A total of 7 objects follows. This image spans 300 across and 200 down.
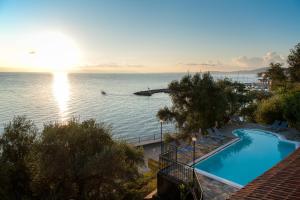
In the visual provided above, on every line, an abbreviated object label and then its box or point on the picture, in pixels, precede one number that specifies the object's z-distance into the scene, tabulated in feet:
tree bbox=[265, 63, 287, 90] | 104.06
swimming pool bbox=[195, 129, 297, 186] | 40.81
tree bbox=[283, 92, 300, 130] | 62.34
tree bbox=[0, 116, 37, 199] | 31.45
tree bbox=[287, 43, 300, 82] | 96.11
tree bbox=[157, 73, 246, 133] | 62.54
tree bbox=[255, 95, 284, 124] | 70.54
